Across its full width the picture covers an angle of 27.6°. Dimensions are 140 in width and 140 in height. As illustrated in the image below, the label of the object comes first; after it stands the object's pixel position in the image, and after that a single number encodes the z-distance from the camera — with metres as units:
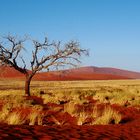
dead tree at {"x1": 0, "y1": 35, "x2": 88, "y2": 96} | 25.13
